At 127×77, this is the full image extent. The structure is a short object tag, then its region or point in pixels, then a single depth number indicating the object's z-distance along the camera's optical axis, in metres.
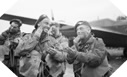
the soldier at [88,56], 1.36
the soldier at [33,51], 1.40
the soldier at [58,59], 1.39
